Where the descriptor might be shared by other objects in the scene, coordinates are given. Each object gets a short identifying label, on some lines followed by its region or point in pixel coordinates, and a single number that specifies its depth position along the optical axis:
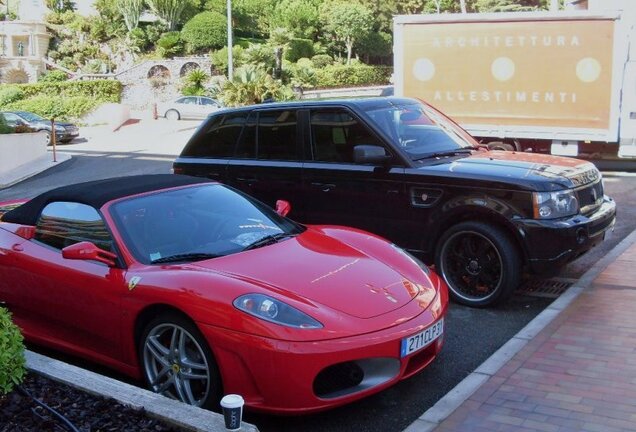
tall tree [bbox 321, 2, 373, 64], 64.19
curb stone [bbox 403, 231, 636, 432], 3.82
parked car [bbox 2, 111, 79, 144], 29.52
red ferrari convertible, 3.75
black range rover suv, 5.73
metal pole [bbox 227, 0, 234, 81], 38.94
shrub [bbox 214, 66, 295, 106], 30.19
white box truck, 13.53
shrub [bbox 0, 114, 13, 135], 20.87
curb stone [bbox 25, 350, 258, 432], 3.24
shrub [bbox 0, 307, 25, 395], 3.35
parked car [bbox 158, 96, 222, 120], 36.97
